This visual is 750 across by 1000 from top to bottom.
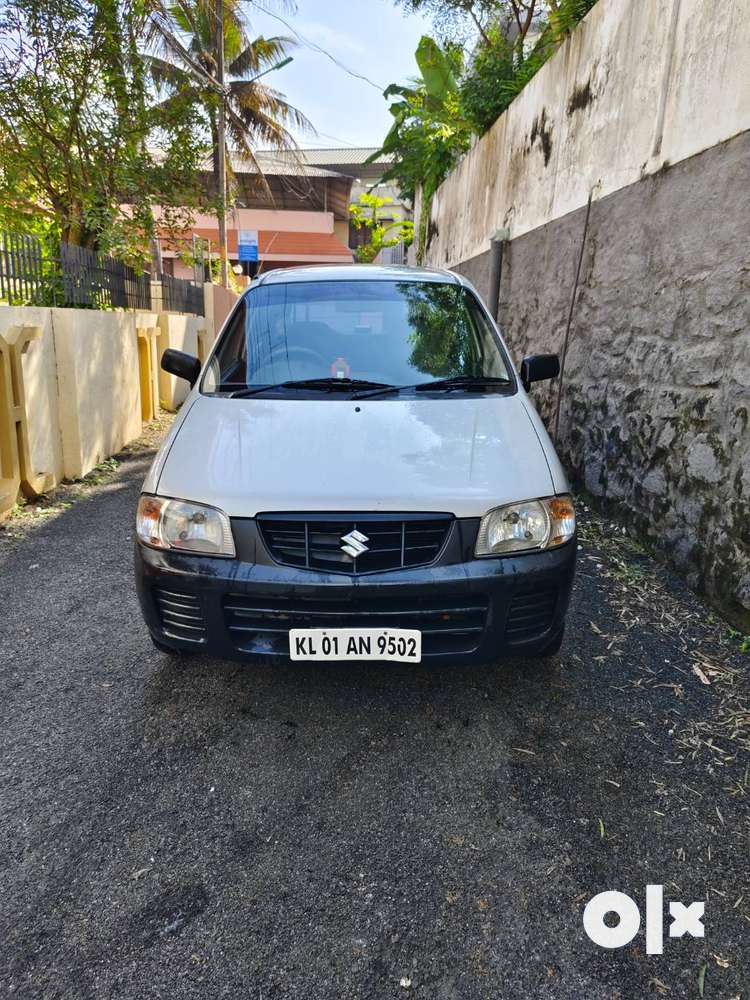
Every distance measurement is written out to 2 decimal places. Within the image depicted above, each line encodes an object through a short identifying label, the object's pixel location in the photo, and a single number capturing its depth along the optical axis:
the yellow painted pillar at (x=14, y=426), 4.84
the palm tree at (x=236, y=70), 12.57
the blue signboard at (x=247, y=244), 18.19
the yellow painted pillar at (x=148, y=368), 8.43
